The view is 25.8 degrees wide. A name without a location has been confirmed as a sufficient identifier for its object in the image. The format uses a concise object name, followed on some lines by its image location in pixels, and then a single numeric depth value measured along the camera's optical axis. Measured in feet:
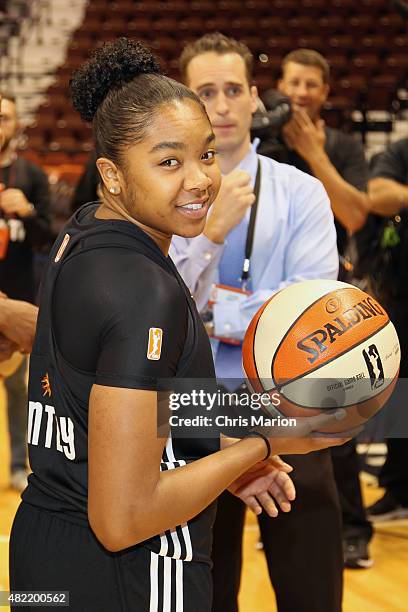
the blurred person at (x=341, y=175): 11.39
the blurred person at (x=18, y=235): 14.64
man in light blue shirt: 7.09
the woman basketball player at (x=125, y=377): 4.29
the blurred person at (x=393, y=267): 13.02
